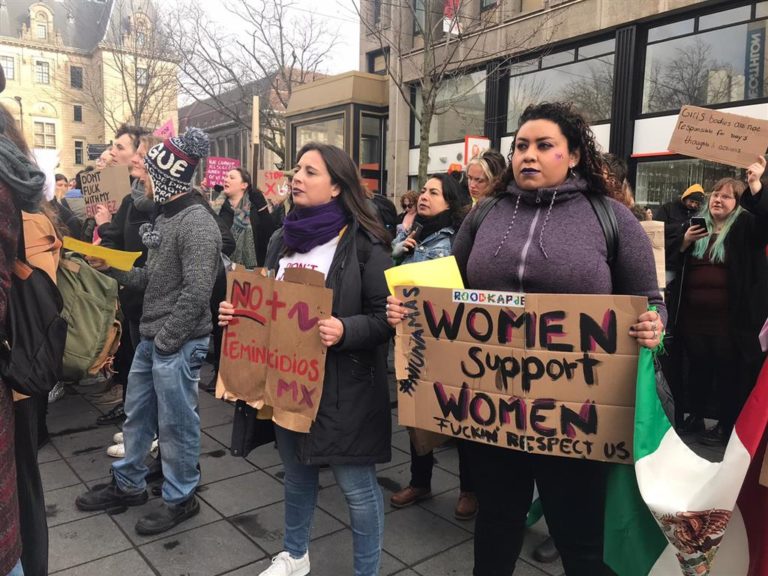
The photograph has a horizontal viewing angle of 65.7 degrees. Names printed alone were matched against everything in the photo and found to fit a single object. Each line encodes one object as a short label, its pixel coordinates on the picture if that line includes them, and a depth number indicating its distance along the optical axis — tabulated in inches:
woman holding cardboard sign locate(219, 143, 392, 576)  93.8
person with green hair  168.2
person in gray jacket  120.6
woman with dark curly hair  80.8
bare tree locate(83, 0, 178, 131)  888.3
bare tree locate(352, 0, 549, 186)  520.1
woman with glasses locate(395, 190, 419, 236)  196.7
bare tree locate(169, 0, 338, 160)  805.2
